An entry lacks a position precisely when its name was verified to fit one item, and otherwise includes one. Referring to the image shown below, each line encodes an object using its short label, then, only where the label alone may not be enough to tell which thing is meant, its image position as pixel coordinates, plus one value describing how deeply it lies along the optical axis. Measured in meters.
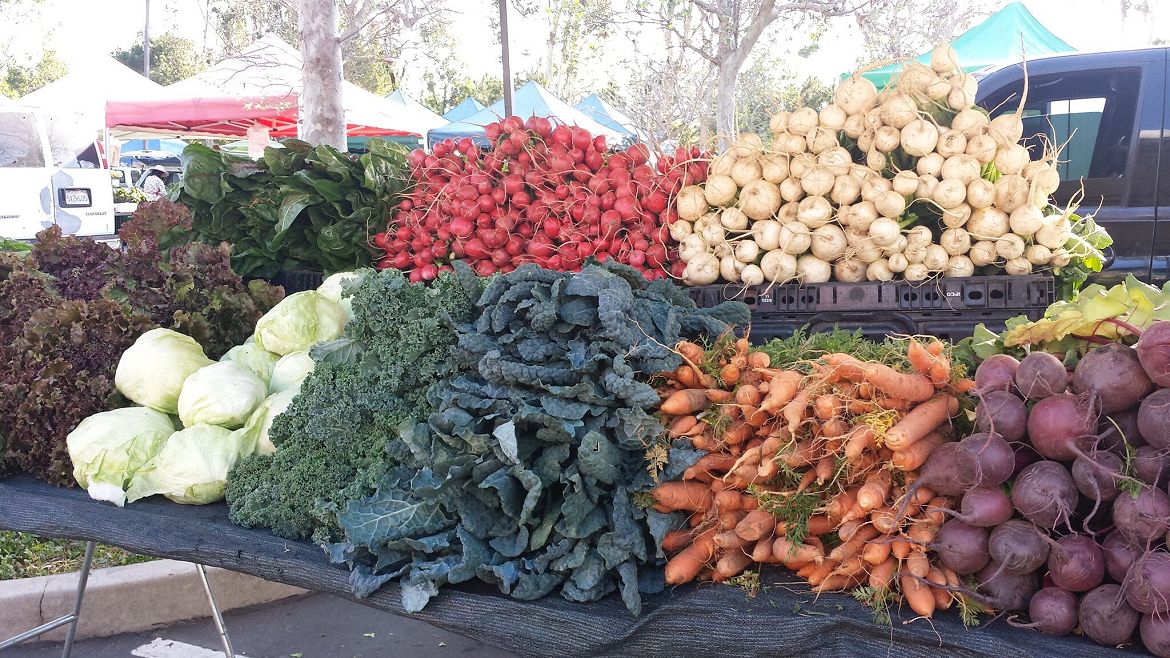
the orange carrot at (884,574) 1.88
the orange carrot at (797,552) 1.99
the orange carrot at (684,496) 2.16
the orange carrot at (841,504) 2.00
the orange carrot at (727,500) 2.18
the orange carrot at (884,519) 1.91
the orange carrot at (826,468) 2.02
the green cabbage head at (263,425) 2.77
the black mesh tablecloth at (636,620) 1.77
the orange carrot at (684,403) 2.23
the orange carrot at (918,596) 1.79
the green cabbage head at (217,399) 2.85
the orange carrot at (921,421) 1.90
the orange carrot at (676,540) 2.18
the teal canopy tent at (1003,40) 10.18
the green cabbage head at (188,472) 2.62
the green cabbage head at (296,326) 3.22
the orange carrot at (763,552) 2.07
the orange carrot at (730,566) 2.06
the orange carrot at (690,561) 2.09
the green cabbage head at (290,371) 3.04
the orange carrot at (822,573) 1.99
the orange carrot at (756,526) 2.07
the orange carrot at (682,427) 2.24
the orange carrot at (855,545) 1.95
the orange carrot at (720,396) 2.29
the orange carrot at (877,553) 1.91
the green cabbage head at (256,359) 3.23
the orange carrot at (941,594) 1.83
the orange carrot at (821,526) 2.06
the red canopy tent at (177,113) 12.77
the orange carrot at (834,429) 2.02
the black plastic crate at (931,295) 3.03
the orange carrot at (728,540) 2.08
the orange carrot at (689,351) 2.35
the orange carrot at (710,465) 2.17
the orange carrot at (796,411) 2.04
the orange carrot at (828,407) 2.02
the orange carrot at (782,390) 2.11
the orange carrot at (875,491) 1.91
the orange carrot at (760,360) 2.27
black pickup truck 4.62
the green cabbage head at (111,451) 2.65
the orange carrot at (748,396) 2.20
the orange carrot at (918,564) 1.84
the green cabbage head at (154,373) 2.99
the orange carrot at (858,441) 1.96
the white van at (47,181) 12.84
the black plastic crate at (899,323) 3.05
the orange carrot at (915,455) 1.92
